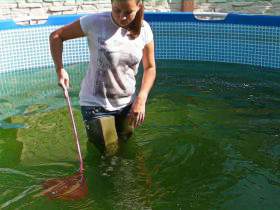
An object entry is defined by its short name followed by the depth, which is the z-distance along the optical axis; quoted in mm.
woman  3139
